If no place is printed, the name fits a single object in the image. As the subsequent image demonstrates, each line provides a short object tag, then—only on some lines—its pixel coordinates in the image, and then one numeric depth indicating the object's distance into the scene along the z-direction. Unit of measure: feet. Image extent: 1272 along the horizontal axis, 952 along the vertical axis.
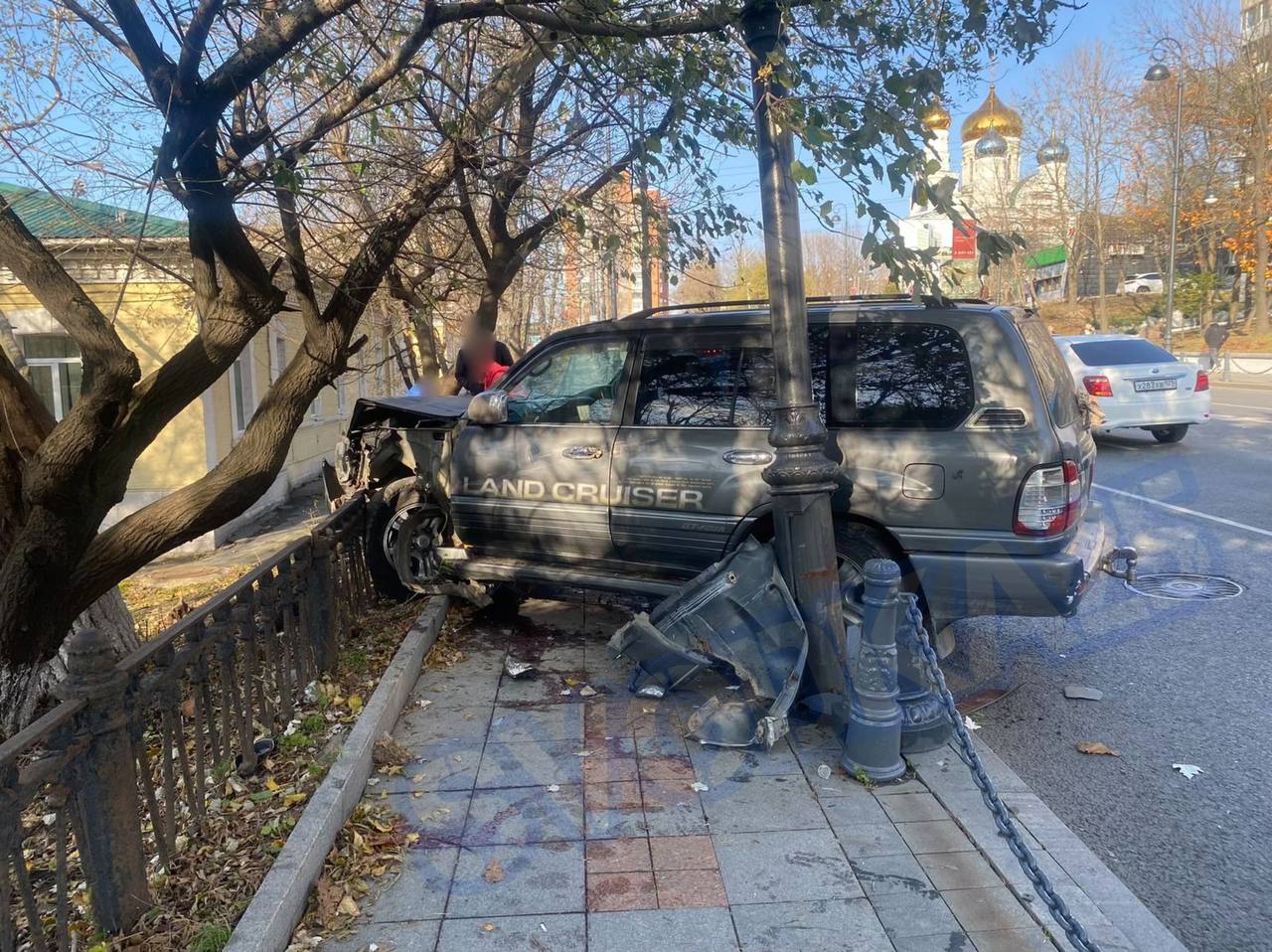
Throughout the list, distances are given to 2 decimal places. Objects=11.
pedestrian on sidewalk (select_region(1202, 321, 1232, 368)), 93.91
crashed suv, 14.71
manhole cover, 21.67
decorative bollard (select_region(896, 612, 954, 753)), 13.94
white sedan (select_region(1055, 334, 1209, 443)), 43.01
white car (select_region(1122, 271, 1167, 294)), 187.62
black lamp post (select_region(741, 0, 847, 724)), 13.39
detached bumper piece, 14.19
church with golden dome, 121.19
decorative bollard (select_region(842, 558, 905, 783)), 12.60
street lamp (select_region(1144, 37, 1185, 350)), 87.86
